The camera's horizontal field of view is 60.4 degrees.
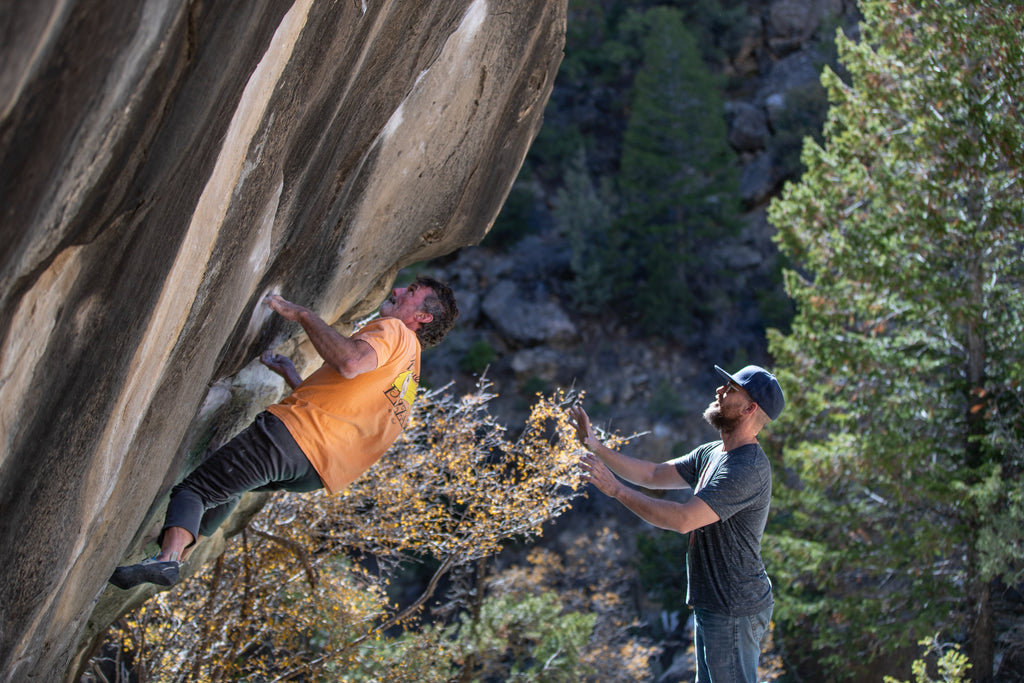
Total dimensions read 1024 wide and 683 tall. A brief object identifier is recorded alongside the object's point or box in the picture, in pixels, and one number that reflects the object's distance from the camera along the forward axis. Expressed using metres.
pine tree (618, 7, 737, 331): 32.72
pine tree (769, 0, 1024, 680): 11.26
